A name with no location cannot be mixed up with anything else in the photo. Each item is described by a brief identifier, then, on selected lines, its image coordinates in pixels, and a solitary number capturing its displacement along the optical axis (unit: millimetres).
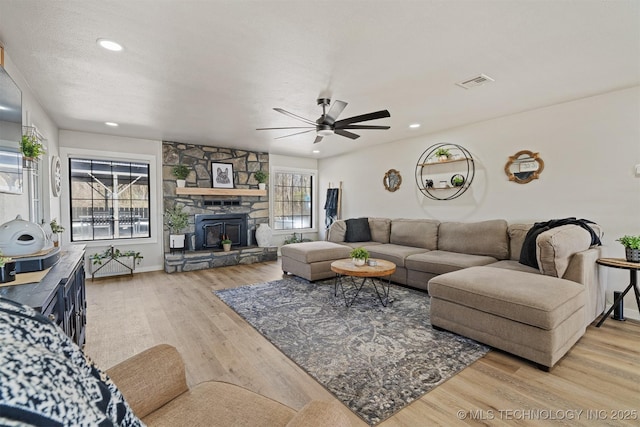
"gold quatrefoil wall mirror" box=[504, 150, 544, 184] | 3770
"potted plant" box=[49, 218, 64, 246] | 3030
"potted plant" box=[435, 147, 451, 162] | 4634
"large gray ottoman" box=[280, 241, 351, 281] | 4418
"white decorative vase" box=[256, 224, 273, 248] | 6352
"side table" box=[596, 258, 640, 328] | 2731
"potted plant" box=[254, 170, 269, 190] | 6379
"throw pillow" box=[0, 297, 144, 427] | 430
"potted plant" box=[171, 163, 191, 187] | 5410
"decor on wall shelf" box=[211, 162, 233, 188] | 5969
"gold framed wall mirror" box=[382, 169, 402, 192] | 5540
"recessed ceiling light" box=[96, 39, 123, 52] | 2111
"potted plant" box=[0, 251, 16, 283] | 1482
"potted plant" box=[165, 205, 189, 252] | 5391
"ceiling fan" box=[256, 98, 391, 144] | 2930
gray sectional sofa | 2182
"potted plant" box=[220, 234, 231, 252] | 5785
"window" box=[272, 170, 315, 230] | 7000
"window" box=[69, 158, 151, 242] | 4828
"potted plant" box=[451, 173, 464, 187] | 4543
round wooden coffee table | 3276
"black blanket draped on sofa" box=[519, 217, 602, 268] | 3057
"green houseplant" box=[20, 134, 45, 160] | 2201
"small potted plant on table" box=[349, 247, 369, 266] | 3603
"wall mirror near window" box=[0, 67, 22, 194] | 1867
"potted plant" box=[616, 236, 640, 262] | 2799
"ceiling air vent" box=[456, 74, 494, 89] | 2744
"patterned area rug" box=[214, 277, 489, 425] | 1951
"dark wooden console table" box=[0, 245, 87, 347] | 1330
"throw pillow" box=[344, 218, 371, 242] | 5504
